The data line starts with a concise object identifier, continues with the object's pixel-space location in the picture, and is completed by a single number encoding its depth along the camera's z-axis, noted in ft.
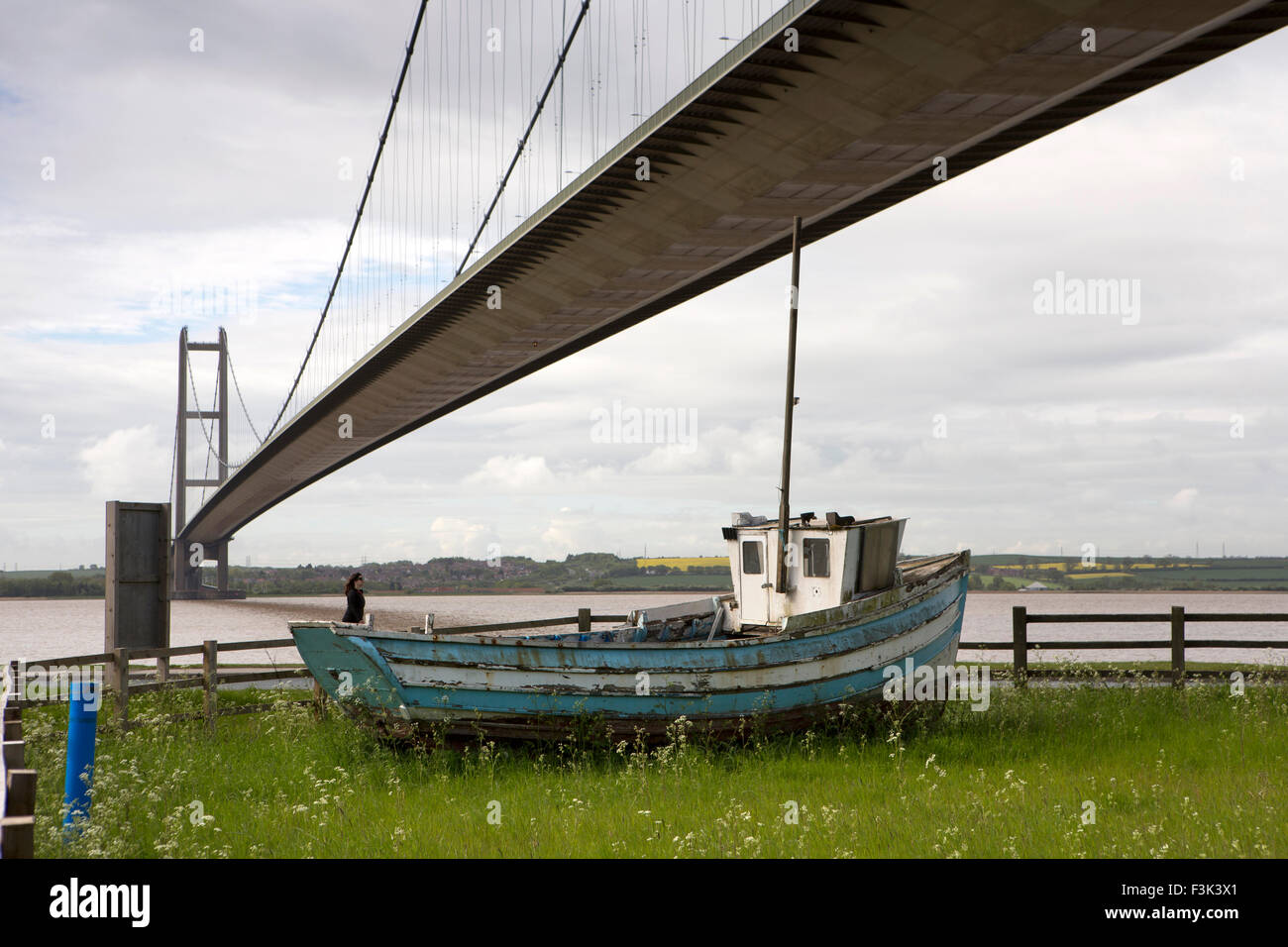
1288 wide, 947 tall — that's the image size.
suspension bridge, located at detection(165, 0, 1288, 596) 47.01
